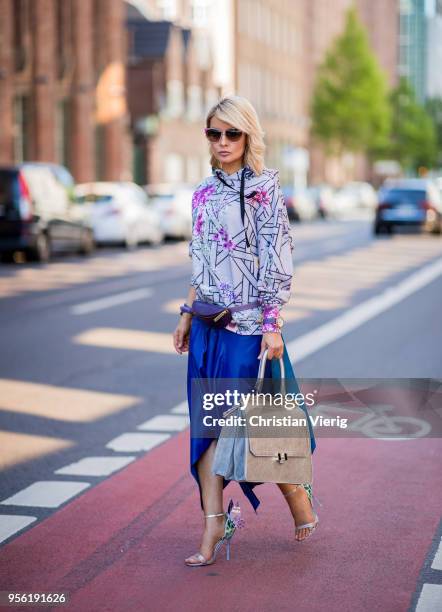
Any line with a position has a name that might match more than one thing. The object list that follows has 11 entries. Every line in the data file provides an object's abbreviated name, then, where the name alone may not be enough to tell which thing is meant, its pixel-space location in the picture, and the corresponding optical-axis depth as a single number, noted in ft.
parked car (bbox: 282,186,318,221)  179.52
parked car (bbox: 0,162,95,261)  82.43
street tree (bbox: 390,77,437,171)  377.30
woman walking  16.81
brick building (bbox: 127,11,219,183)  200.13
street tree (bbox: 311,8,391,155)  295.48
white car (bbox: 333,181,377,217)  233.35
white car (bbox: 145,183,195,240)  116.47
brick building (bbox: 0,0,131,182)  143.54
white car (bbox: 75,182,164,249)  102.99
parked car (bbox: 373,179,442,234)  123.03
